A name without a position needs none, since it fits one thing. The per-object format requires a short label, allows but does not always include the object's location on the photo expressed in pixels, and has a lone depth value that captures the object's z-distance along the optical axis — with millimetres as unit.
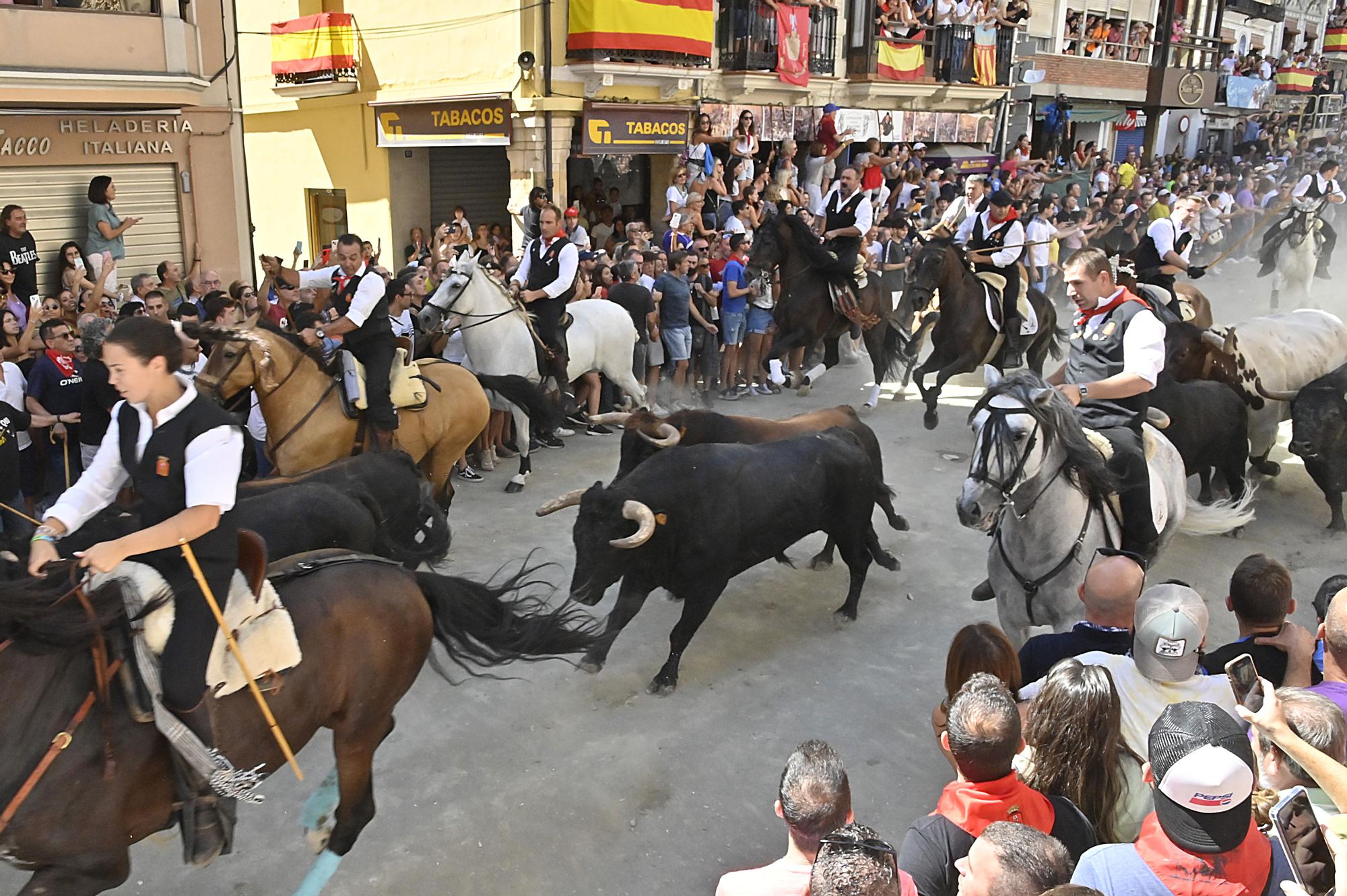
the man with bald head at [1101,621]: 4133
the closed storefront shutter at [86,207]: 11352
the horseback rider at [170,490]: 3201
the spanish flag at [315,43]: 18031
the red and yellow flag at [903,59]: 21000
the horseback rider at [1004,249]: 11008
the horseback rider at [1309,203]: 16562
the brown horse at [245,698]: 3252
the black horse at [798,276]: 11156
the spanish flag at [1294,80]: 41000
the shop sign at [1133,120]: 32938
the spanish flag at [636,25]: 15469
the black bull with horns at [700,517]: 5582
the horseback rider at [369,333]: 7336
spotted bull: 8680
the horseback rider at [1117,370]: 5543
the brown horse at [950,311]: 10602
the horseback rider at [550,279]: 9578
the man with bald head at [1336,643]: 3506
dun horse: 6656
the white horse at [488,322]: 9102
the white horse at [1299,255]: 16141
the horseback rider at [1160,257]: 9922
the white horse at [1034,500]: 5086
